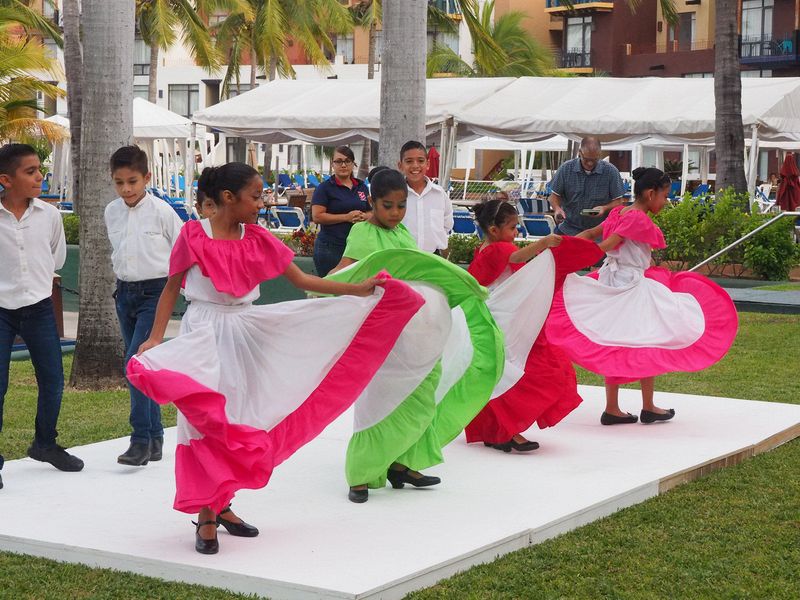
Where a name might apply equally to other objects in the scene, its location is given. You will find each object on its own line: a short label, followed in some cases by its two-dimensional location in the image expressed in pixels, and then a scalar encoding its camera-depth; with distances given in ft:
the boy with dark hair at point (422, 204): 27.68
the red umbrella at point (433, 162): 81.47
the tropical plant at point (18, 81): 81.20
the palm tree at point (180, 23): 139.85
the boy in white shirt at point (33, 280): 20.93
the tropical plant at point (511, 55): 182.50
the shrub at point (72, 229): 66.59
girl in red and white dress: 23.77
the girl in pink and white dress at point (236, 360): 16.87
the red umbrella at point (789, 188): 71.56
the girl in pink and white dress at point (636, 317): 26.07
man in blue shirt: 37.24
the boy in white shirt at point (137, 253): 22.03
